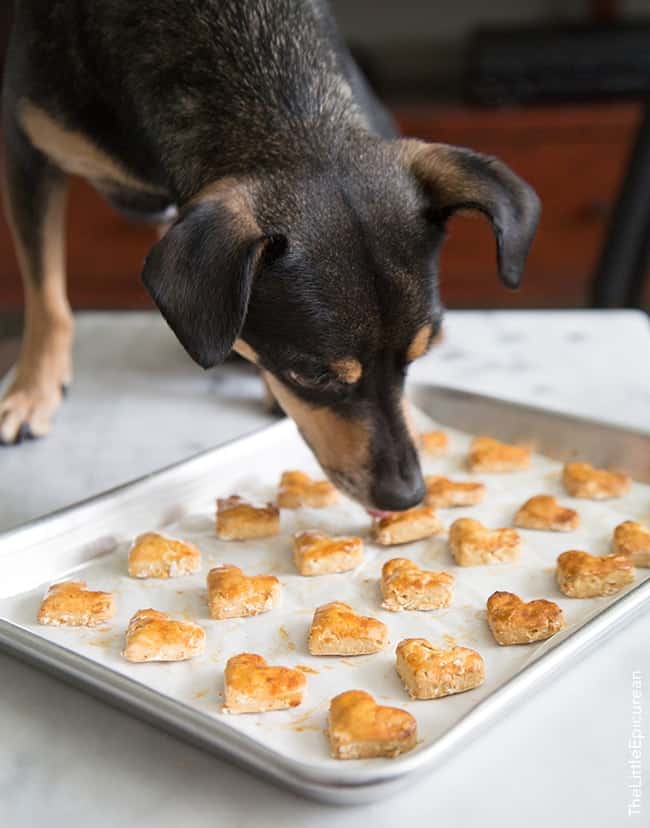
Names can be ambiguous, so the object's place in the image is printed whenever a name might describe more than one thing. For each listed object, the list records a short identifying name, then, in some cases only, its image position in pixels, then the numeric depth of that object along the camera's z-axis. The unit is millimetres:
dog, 1135
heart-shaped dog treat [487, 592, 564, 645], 968
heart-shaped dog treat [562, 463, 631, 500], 1228
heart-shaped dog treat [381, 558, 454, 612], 1028
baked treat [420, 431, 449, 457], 1373
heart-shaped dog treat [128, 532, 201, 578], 1100
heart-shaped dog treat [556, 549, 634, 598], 1036
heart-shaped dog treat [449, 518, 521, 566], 1104
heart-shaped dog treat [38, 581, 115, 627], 1008
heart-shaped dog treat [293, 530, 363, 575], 1104
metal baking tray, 766
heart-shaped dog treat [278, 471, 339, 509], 1267
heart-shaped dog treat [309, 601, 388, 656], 956
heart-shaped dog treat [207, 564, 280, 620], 1023
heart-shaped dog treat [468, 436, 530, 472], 1303
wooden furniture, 3447
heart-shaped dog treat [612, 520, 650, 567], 1088
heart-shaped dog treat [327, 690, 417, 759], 814
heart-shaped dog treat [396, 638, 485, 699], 890
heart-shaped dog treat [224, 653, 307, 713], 882
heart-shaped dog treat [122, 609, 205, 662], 951
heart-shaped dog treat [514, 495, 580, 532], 1164
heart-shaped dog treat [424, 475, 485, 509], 1240
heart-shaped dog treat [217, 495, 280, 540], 1175
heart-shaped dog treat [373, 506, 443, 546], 1168
